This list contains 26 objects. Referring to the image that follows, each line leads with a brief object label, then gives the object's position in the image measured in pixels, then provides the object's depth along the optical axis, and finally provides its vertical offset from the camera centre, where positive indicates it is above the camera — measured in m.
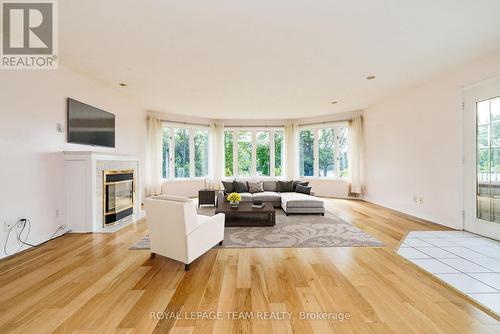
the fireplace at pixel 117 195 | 3.88 -0.53
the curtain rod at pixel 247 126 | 7.71 +1.51
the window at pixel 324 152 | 6.99 +0.52
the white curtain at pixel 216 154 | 7.52 +0.48
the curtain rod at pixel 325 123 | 6.82 +1.50
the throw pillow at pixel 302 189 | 5.58 -0.61
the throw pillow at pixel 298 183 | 5.82 -0.46
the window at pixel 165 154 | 6.83 +0.45
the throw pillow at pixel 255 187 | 5.84 -0.55
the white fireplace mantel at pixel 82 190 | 3.56 -0.37
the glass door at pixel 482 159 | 3.22 +0.11
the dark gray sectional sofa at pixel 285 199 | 4.74 -0.77
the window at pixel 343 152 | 6.91 +0.47
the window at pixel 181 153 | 7.08 +0.50
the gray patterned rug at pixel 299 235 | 3.11 -1.12
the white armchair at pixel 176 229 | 2.36 -0.72
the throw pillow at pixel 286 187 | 6.01 -0.57
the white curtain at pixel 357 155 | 6.43 +0.35
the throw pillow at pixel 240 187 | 5.73 -0.54
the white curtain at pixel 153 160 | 6.32 +0.24
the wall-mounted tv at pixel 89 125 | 3.68 +0.84
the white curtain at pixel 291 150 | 7.63 +0.60
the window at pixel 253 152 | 7.76 +0.56
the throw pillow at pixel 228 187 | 5.73 -0.54
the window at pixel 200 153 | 7.44 +0.52
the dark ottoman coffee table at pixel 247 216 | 3.93 -0.98
